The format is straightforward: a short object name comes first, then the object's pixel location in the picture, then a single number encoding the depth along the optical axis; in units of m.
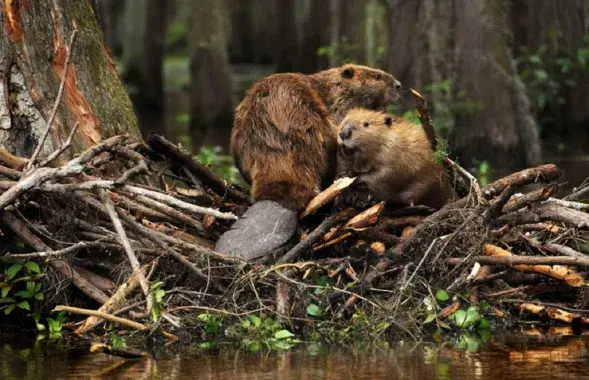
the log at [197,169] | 16.02
